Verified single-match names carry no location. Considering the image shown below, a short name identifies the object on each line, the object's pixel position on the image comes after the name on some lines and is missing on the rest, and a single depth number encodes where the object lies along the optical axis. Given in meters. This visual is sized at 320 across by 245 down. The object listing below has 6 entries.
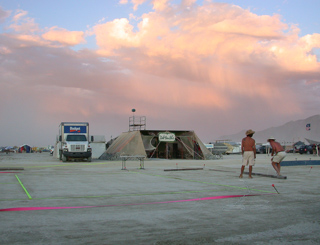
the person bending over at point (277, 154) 13.55
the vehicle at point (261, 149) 61.94
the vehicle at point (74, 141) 32.17
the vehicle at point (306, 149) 51.61
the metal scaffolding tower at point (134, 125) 40.77
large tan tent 36.38
